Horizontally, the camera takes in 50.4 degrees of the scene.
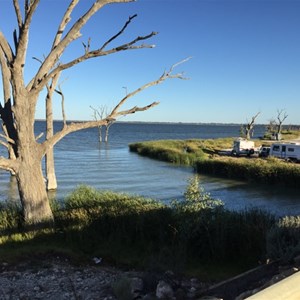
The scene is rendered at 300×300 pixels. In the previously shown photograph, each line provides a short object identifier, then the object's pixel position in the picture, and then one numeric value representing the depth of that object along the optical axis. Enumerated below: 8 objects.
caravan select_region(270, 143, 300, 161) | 32.85
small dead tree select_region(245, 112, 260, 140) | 56.34
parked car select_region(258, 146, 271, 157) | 36.89
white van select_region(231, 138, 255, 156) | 37.62
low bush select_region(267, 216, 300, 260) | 5.01
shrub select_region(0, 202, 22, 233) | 8.88
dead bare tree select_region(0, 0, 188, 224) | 7.99
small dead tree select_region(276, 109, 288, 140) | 66.60
